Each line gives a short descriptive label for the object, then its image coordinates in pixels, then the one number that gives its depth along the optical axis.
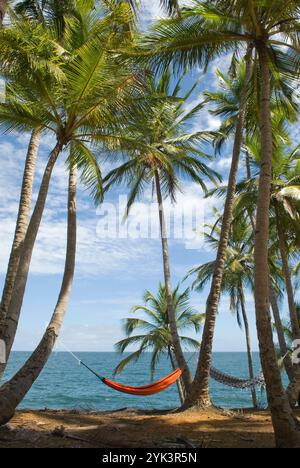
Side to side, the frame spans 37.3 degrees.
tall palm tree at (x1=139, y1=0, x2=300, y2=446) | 5.13
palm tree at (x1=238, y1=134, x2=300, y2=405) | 10.84
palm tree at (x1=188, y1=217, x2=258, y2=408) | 15.55
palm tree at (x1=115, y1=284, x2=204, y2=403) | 17.19
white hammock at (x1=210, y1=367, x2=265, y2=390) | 10.17
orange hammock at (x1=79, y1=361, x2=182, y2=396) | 7.76
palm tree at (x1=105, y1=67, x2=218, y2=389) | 11.62
